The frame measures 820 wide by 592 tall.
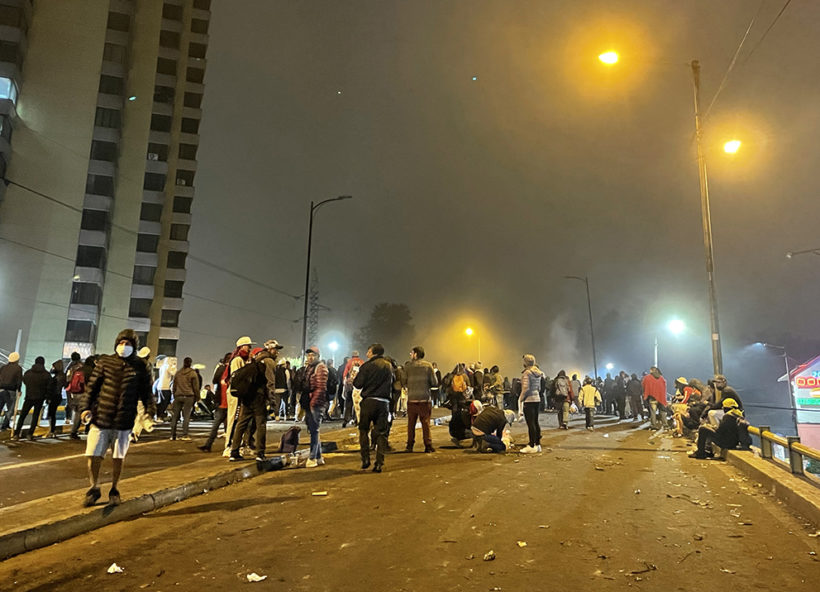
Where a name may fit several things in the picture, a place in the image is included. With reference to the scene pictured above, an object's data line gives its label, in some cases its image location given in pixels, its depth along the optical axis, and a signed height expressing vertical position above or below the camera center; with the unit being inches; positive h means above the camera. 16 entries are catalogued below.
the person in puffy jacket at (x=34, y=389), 470.9 -8.6
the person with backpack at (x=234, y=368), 372.5 +10.6
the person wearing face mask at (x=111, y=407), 221.1 -10.9
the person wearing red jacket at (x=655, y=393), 672.4 -2.8
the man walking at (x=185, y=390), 470.9 -7.1
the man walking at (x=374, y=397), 336.5 -7.3
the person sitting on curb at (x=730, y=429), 393.1 -26.8
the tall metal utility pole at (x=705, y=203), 550.8 +193.1
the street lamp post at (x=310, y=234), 1101.7 +309.3
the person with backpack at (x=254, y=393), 331.6 -6.1
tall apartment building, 1518.2 +724.1
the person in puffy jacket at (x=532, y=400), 430.5 -9.3
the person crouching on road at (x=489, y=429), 419.2 -32.1
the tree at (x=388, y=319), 3174.2 +393.5
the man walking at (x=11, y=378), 482.6 +0.8
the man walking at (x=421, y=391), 411.8 -3.7
